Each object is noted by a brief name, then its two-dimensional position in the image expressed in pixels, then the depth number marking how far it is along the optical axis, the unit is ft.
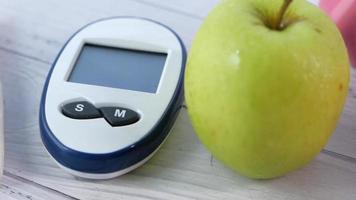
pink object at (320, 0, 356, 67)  1.50
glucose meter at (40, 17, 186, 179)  1.31
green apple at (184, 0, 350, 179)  1.20
